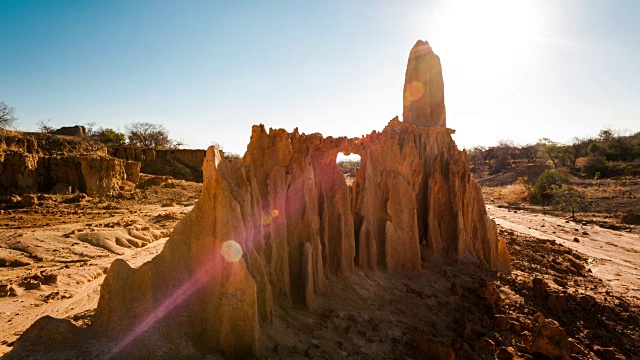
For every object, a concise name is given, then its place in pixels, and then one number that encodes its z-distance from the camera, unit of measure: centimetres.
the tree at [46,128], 4317
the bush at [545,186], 3788
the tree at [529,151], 7206
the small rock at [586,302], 1093
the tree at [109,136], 4360
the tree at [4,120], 3098
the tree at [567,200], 3225
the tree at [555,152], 6081
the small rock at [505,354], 800
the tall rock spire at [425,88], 1512
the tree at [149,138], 5429
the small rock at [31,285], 935
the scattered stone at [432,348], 745
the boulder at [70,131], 3508
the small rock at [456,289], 1059
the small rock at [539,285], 1174
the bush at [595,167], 4800
